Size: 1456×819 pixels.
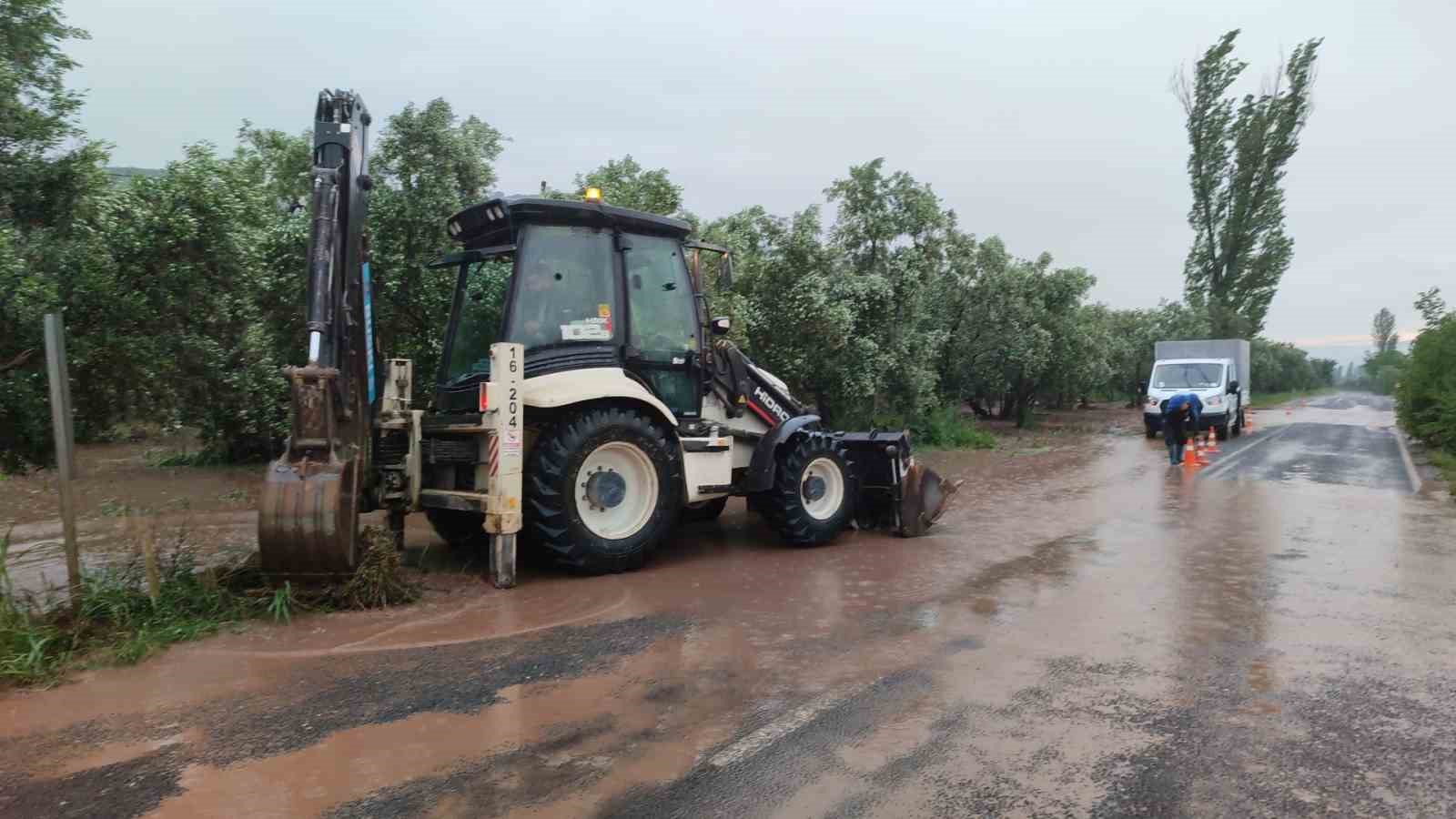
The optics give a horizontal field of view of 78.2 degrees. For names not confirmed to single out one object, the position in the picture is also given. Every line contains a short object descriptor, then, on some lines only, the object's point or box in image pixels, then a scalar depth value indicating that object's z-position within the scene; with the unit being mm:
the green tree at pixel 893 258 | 18594
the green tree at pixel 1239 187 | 41438
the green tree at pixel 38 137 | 8078
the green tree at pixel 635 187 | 15172
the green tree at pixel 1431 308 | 21734
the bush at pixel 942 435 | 21250
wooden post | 4992
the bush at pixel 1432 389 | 16812
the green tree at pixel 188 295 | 8766
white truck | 22531
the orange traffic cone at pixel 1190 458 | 15903
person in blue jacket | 16266
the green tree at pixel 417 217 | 11578
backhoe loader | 5826
